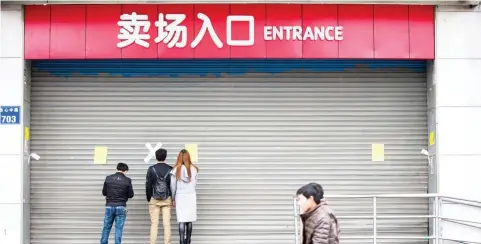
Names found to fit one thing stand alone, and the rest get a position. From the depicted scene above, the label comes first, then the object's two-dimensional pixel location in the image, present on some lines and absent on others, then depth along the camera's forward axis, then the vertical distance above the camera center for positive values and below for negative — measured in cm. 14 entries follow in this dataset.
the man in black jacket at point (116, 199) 1262 -110
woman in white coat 1260 -93
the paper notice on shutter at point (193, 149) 1322 -34
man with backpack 1270 -101
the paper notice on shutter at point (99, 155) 1320 -44
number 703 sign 1258 +19
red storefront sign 1261 +147
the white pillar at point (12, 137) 1250 -16
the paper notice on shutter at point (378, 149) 1327 -33
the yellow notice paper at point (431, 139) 1295 -17
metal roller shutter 1319 -15
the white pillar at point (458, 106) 1265 +35
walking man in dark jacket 754 -84
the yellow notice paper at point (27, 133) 1288 -10
